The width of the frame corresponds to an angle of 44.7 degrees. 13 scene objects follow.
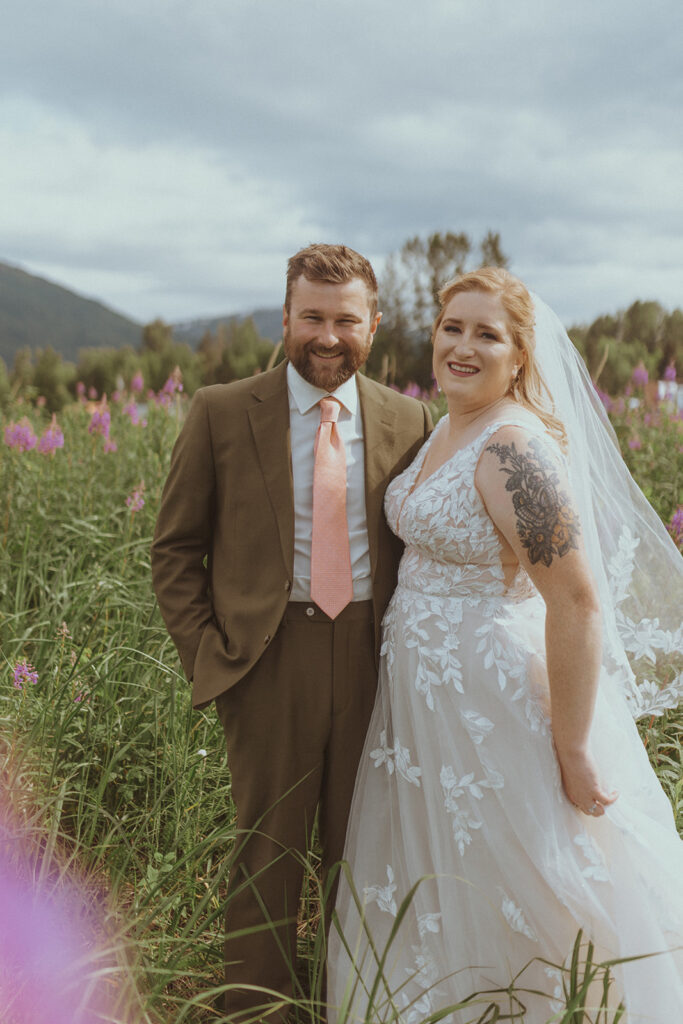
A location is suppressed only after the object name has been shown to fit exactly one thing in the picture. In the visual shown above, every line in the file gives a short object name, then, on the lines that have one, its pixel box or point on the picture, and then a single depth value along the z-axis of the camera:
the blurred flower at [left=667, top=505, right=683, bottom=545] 3.28
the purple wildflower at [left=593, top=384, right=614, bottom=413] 7.32
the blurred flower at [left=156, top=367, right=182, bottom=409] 5.68
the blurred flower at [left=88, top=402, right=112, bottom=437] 5.42
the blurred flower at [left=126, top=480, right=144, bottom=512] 4.39
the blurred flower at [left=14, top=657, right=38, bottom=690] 3.00
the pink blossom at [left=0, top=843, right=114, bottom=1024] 1.80
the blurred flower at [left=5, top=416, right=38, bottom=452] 5.14
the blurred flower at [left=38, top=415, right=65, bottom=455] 5.25
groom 2.47
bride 2.06
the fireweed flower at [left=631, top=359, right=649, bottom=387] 7.28
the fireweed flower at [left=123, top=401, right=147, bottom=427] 6.54
